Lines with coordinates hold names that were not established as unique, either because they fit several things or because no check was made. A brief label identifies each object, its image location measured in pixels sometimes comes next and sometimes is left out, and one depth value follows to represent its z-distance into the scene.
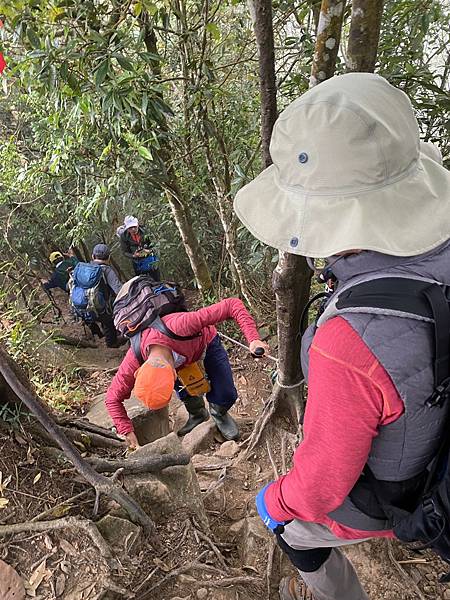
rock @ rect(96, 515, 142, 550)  2.16
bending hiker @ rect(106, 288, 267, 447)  3.11
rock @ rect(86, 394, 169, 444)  4.57
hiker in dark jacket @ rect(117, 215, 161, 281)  8.34
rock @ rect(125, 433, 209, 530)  2.50
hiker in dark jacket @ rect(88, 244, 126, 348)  7.27
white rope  3.27
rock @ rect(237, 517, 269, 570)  2.62
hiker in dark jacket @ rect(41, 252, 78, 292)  8.80
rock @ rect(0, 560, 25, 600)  1.77
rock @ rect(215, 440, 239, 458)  3.92
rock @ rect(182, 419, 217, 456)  4.60
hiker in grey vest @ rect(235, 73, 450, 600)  1.17
